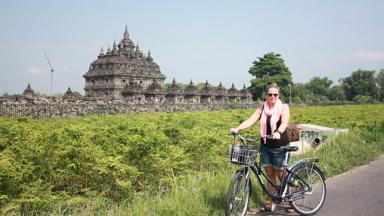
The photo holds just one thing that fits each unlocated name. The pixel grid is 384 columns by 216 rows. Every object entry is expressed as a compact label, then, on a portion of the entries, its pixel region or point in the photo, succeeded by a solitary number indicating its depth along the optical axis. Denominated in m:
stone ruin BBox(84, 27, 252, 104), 48.63
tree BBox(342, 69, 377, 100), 103.69
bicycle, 4.64
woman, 5.12
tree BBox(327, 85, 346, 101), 110.82
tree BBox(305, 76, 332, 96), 129.09
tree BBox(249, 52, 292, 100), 78.19
